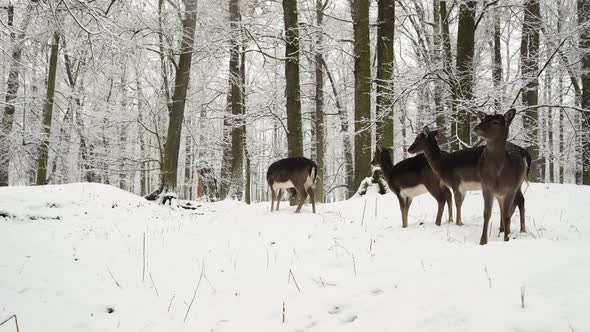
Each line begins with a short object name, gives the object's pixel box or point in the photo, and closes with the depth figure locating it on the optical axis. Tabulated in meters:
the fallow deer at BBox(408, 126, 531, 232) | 4.98
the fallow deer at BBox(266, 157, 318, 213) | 8.23
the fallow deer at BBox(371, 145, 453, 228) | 5.97
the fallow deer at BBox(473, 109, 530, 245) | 4.31
